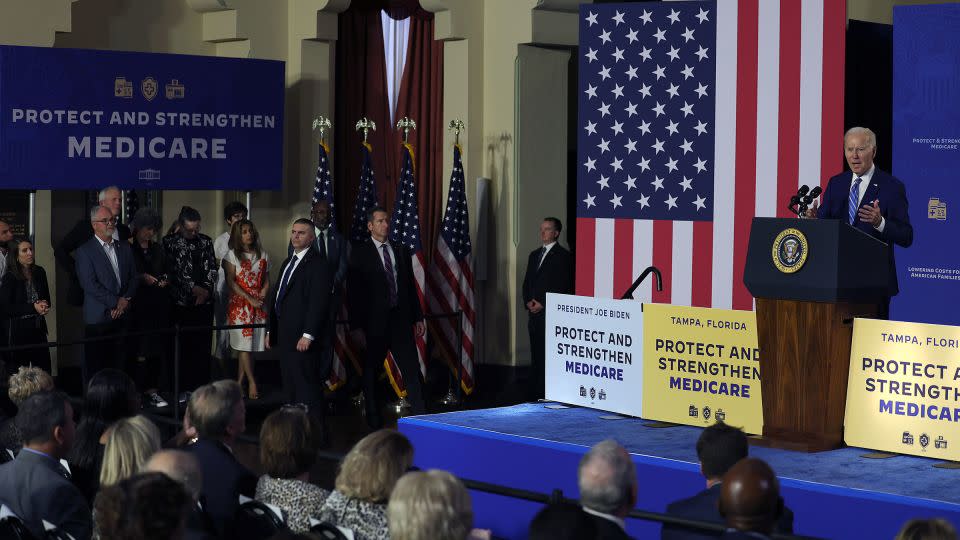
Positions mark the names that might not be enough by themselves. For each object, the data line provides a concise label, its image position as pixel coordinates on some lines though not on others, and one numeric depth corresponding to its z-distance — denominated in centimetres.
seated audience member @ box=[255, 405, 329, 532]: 450
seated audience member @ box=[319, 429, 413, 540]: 416
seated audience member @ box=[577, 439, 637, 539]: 412
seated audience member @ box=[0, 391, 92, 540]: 462
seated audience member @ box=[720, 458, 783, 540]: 379
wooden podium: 659
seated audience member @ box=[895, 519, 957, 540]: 360
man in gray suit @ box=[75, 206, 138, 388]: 940
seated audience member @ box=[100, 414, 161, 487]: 452
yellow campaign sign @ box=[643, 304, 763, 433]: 720
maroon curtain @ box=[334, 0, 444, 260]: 1212
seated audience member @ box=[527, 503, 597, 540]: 364
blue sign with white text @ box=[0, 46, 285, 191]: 1016
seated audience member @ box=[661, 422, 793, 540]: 465
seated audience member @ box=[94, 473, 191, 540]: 335
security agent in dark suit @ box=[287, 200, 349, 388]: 1030
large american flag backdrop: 902
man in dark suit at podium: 667
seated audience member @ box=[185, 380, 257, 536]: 477
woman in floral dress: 1073
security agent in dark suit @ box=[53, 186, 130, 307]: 989
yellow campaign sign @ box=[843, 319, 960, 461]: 637
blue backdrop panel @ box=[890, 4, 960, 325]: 983
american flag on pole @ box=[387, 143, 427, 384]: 1112
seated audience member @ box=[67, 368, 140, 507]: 538
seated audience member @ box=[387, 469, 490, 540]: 351
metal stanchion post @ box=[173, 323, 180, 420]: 855
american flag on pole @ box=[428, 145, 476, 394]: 1133
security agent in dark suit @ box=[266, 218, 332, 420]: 898
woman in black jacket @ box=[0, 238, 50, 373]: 948
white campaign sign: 786
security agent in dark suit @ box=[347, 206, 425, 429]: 1005
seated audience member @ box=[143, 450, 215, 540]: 394
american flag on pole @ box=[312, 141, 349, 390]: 1123
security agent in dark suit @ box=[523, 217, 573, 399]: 1079
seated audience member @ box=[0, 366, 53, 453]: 585
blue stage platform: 595
